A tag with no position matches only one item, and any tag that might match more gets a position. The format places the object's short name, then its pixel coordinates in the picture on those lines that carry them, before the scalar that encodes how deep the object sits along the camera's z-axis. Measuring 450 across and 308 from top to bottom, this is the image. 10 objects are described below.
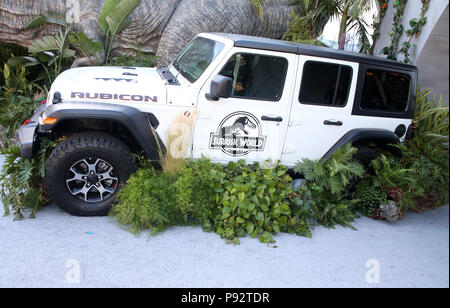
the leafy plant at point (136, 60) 6.93
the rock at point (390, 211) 4.49
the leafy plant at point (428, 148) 4.61
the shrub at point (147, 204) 3.77
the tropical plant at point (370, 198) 4.57
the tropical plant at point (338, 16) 7.65
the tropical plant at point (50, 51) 6.22
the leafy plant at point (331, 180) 4.25
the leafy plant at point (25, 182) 3.86
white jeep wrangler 3.82
